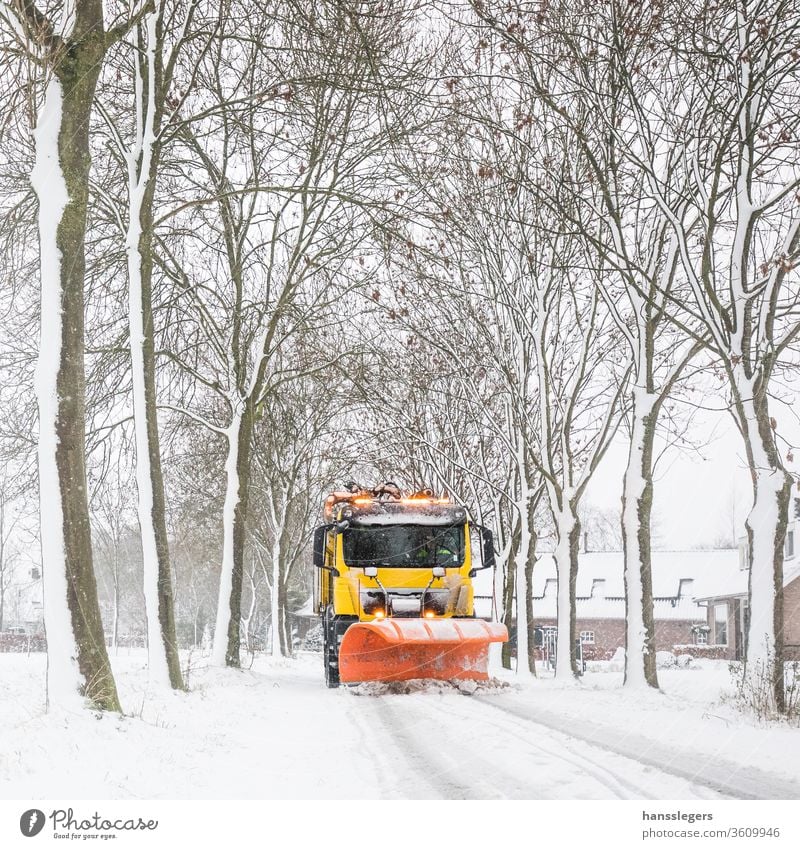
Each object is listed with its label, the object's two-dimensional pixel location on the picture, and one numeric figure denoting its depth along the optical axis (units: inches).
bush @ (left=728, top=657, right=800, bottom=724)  380.5
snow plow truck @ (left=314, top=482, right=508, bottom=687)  561.0
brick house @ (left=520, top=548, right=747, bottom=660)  1905.8
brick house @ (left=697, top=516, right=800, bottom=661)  1482.5
